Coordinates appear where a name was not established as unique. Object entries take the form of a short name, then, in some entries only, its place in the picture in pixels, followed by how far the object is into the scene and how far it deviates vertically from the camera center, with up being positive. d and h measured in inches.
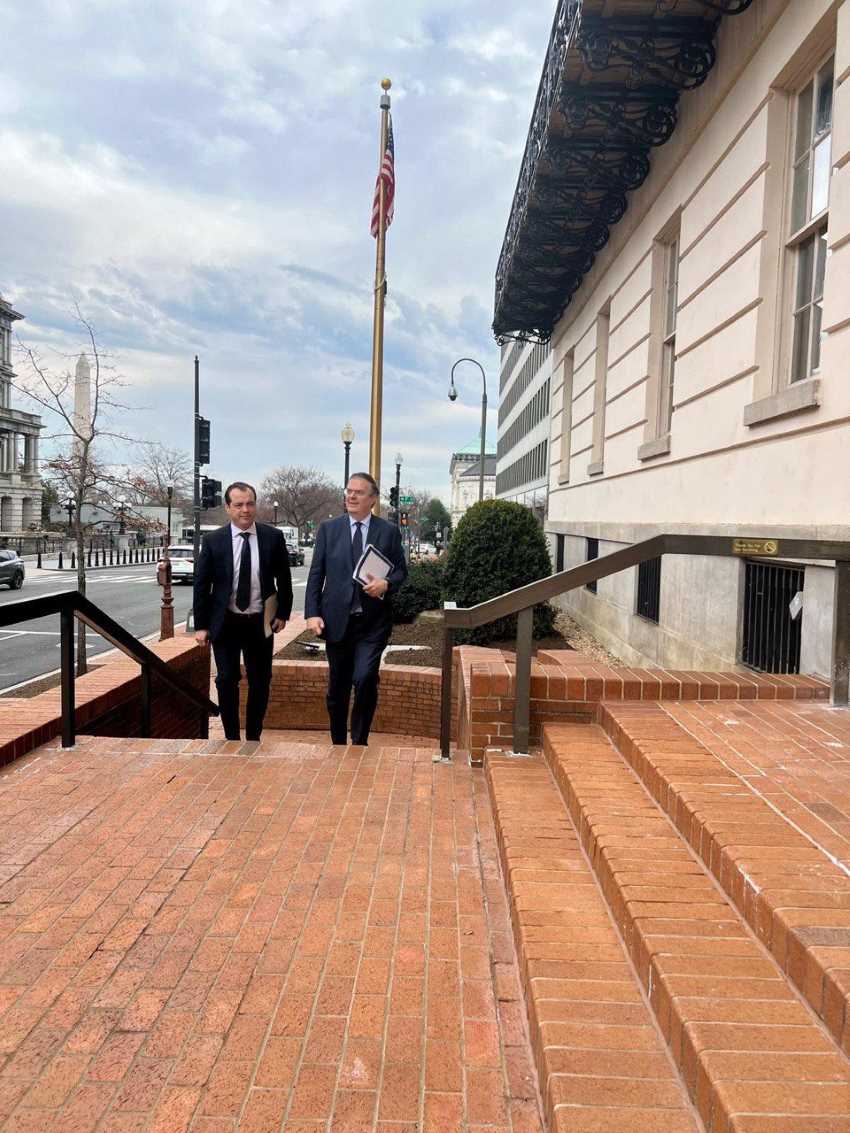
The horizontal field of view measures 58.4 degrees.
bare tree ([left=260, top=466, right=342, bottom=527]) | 3762.3 +199.2
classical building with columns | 3147.1 +220.5
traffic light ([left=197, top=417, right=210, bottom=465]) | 793.6 +95.8
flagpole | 446.3 +126.9
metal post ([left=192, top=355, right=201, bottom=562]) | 781.1 +52.4
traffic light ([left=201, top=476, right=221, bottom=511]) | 778.2 +40.4
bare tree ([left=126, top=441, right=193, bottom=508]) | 1923.0 +137.7
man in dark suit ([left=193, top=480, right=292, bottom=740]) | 189.6 -16.3
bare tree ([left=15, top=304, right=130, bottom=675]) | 518.6 +49.3
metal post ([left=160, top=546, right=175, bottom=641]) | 557.6 -65.2
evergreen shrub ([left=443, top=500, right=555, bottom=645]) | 486.0 -12.3
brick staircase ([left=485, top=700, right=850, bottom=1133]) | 66.2 -44.4
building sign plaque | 153.4 -0.4
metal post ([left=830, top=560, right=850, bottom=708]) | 160.6 -19.2
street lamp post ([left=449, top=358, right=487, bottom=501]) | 1199.1 +196.7
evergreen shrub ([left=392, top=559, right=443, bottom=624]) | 581.3 -45.8
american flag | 476.7 +223.1
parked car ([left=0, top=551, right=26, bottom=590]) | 1023.6 -60.2
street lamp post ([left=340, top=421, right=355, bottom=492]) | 909.8 +120.0
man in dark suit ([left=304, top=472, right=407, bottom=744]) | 185.2 -15.8
